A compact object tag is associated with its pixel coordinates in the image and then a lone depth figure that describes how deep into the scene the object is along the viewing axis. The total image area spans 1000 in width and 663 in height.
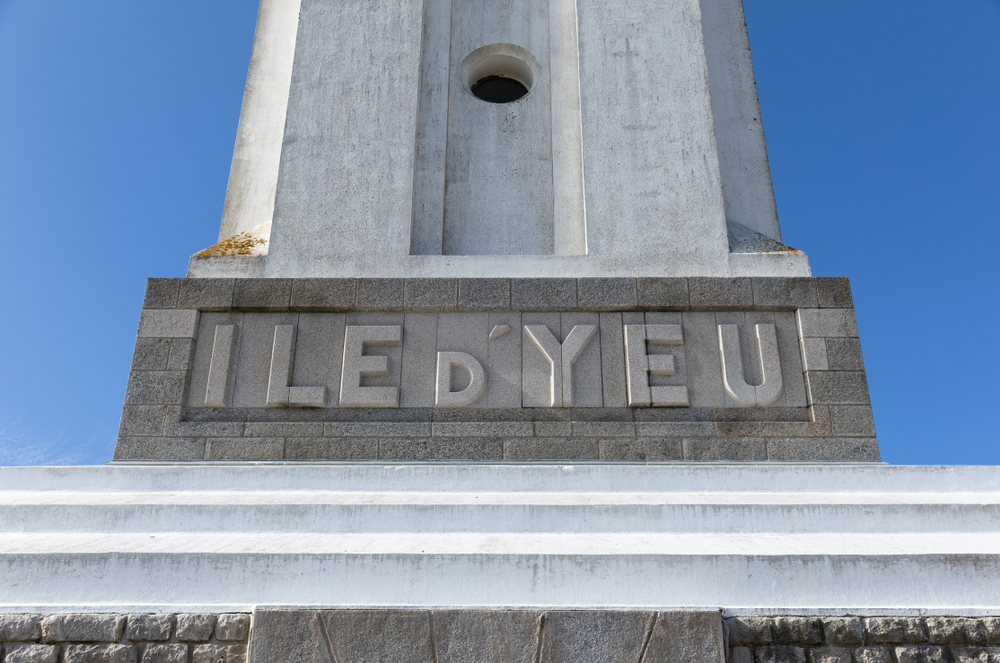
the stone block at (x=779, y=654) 4.32
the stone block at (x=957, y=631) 4.43
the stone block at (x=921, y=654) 4.37
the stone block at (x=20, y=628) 4.50
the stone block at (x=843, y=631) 4.39
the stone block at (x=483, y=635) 4.18
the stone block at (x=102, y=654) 4.41
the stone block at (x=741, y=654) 4.32
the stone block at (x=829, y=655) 4.34
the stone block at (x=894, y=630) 4.41
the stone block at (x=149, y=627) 4.45
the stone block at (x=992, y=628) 4.42
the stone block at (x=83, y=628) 4.47
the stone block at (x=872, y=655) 4.36
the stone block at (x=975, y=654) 4.37
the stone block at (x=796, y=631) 4.37
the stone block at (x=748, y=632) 4.36
